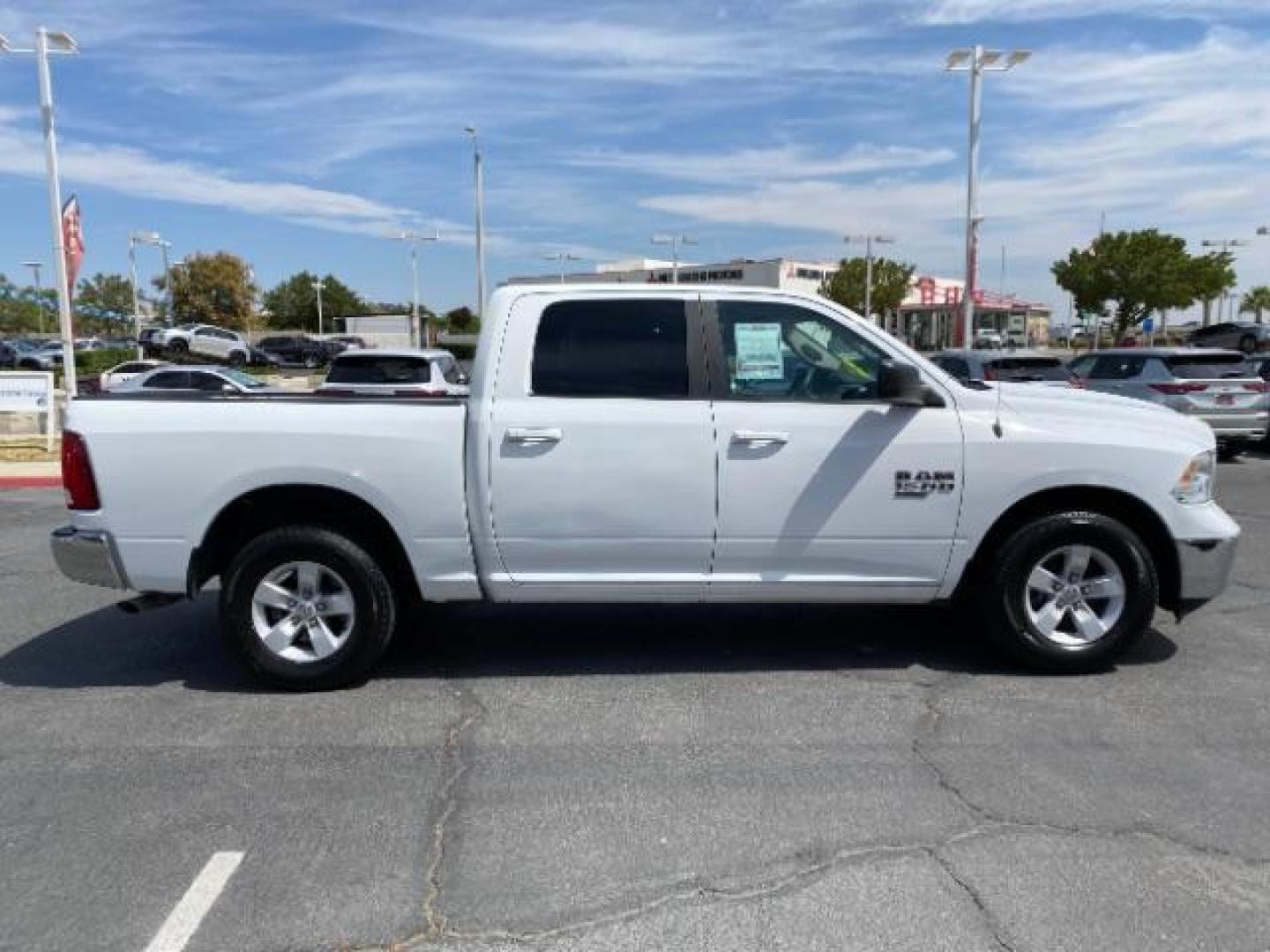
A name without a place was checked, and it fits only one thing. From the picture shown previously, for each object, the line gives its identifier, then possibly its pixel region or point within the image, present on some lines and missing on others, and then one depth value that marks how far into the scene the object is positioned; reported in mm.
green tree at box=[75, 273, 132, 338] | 111438
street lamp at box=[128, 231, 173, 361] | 47262
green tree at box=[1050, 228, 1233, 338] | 49000
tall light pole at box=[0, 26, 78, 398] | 17469
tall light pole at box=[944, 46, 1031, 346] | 26297
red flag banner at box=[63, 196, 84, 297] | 17828
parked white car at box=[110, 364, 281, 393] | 19938
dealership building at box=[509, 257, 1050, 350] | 74938
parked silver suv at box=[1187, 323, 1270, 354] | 38656
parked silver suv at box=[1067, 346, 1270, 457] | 13867
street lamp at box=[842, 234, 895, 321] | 59531
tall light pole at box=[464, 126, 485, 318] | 36469
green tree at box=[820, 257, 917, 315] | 72188
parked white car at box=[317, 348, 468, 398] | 13562
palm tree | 100312
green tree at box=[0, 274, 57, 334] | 107625
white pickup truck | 4617
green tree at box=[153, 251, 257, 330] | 86625
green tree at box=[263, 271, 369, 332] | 99812
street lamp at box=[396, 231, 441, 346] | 50278
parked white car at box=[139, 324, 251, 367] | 48062
